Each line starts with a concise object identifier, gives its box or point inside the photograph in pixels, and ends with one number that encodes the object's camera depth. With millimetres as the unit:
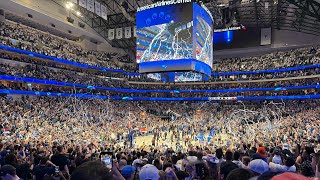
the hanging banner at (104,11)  36598
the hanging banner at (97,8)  35102
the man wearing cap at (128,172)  3358
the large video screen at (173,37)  24308
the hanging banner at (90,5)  33512
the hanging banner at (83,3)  31820
